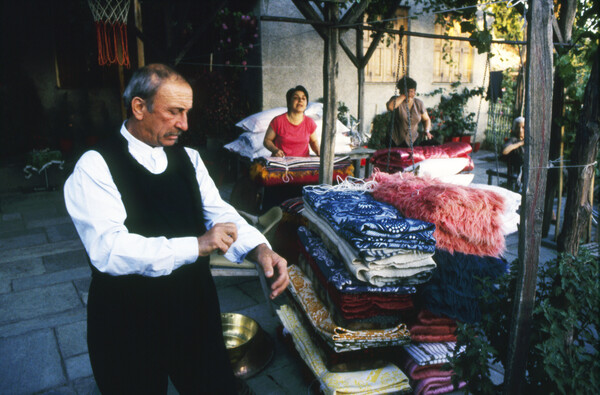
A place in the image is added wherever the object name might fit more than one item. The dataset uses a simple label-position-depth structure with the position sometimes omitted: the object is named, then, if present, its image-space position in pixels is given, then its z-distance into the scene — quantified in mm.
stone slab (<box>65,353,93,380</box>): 2820
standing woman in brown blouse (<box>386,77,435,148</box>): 6543
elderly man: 1463
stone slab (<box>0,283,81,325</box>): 3568
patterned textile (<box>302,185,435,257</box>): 2254
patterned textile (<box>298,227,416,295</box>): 2322
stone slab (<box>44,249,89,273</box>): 4535
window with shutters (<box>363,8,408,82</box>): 10141
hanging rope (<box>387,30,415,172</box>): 4028
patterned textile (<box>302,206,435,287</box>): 2285
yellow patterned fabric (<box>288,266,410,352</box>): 2357
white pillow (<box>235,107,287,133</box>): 7289
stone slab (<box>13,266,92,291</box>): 4098
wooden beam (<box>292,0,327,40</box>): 3941
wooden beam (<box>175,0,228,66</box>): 5754
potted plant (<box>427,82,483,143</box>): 11242
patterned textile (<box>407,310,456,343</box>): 2473
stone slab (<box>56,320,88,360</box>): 3070
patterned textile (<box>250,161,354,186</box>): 4832
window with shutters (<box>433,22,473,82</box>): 11078
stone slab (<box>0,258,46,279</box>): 4324
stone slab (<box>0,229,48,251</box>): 5137
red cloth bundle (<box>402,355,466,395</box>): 2477
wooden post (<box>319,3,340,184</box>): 3959
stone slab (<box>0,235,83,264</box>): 4774
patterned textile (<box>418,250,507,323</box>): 2369
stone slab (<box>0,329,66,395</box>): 2717
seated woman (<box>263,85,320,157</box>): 5305
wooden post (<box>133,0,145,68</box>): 5988
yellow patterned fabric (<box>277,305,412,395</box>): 2375
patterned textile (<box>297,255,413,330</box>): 2352
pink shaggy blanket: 2459
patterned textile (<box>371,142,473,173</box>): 4441
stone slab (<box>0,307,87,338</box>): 3328
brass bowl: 3000
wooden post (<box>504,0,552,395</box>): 1530
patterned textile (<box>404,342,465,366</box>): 2418
